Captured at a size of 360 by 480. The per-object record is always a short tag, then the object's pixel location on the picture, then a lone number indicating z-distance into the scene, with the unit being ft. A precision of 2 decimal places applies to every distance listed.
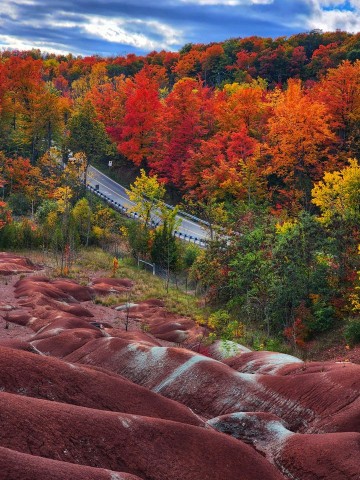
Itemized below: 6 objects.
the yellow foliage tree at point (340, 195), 130.00
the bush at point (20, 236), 182.19
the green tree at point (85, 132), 240.94
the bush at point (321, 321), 114.73
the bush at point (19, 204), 222.28
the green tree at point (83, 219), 195.93
